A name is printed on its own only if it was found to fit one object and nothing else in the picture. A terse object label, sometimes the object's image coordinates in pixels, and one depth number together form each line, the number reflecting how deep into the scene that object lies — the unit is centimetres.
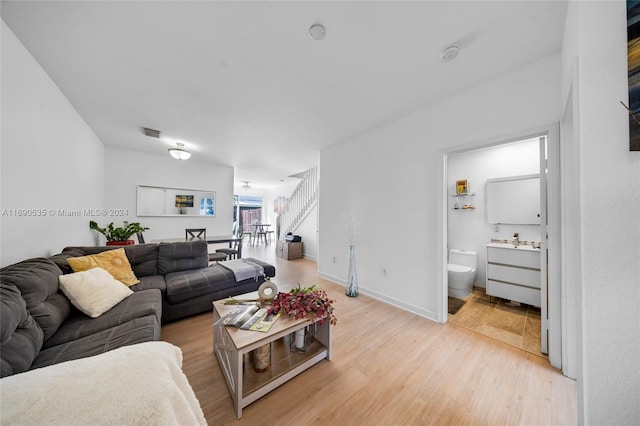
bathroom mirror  300
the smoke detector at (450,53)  170
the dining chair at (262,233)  870
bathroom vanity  259
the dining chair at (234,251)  457
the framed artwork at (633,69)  92
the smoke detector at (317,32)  152
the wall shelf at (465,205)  353
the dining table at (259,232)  876
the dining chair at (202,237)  428
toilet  306
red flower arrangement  166
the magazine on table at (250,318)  149
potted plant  358
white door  174
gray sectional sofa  112
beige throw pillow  169
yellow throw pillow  200
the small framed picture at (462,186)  354
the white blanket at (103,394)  56
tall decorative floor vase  322
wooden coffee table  133
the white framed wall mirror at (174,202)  473
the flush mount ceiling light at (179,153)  389
